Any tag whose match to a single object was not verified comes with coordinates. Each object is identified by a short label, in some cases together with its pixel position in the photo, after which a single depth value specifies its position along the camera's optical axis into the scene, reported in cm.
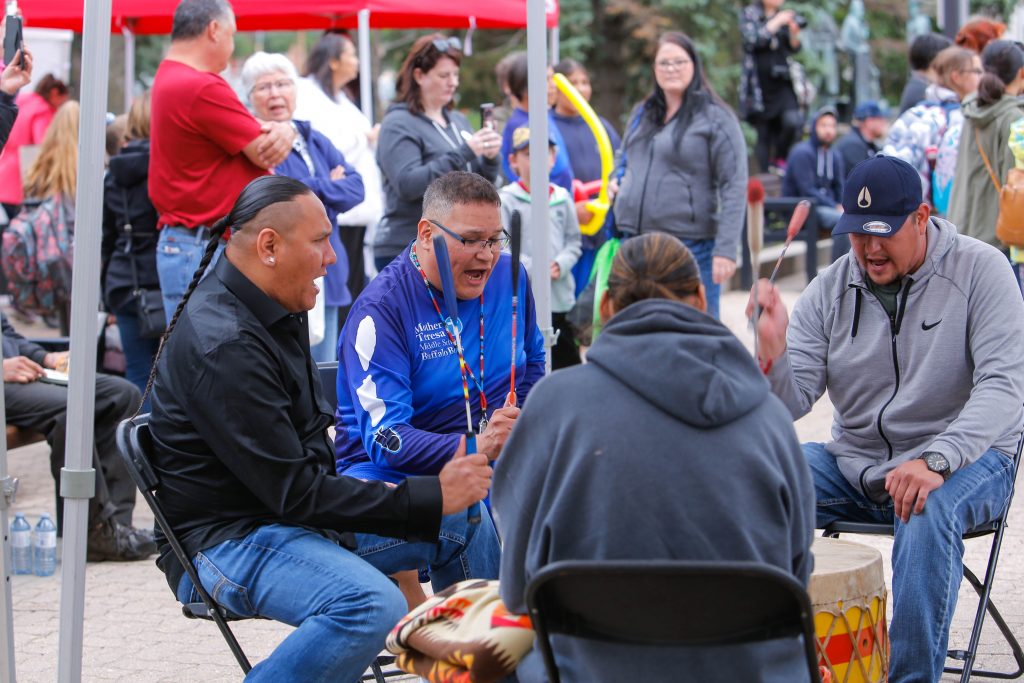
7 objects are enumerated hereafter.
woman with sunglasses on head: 609
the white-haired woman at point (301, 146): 596
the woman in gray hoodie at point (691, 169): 657
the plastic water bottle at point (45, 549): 530
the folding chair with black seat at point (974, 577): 354
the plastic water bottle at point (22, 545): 537
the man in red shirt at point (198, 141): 529
